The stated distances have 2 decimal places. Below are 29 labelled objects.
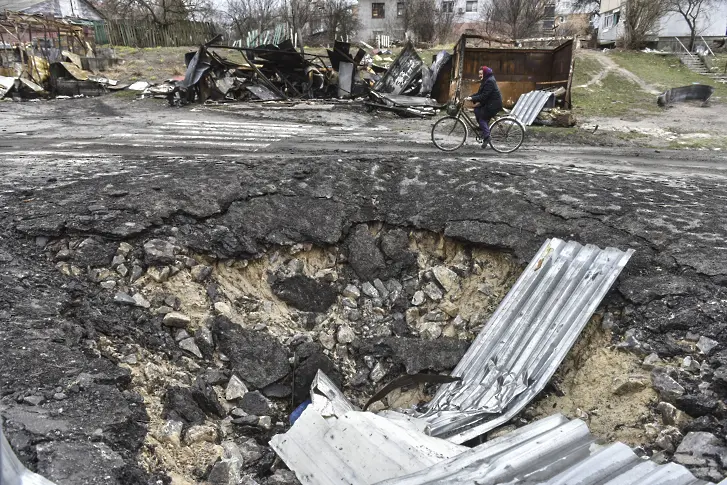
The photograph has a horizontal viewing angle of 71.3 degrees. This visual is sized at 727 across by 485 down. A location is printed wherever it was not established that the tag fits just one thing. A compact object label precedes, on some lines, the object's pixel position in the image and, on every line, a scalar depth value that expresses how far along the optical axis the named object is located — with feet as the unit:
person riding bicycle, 26.37
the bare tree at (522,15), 96.63
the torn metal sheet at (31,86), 50.57
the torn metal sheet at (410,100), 43.93
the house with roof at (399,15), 125.80
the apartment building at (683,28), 82.99
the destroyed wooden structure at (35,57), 50.85
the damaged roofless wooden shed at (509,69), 45.93
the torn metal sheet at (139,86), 52.11
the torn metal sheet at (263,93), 47.66
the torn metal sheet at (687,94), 48.70
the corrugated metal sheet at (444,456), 8.77
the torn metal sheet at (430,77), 48.06
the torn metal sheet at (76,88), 52.21
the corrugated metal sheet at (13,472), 6.51
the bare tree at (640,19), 76.79
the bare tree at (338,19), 96.37
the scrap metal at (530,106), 39.96
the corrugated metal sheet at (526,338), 13.09
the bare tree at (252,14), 102.63
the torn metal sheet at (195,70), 45.52
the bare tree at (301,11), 102.73
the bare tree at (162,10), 88.24
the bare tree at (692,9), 79.77
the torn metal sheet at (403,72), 47.65
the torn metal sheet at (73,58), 57.54
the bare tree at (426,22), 108.27
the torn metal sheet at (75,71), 53.01
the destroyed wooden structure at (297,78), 46.05
